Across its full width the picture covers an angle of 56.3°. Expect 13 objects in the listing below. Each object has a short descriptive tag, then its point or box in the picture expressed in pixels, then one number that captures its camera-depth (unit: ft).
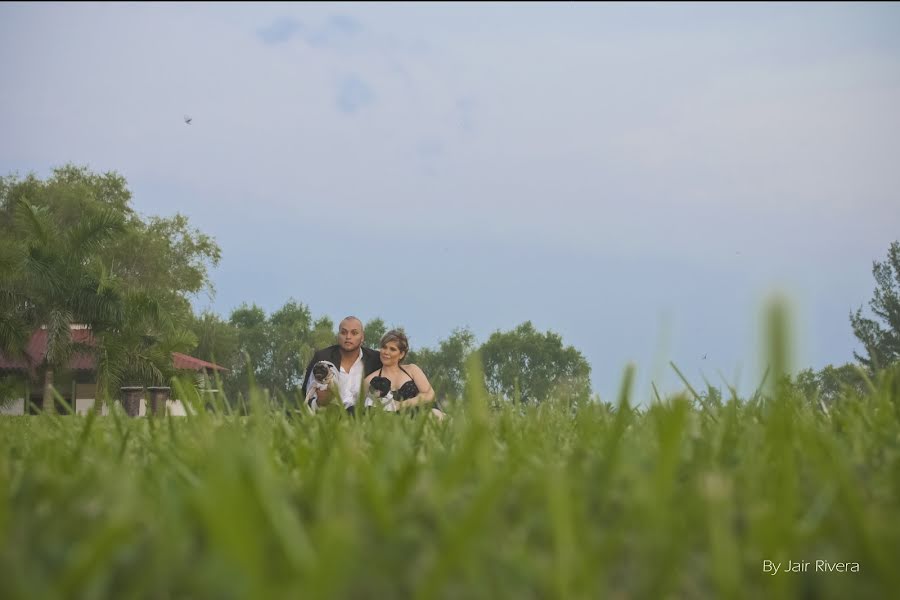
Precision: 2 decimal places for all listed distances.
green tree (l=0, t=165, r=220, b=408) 103.55
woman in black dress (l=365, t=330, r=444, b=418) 29.45
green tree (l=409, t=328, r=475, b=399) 249.34
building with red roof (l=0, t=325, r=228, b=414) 112.16
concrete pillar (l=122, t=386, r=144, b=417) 113.85
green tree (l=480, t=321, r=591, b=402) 248.52
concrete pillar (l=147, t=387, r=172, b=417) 105.27
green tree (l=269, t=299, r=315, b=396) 244.63
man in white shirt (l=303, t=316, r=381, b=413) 33.37
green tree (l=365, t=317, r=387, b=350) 248.32
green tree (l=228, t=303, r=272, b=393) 244.01
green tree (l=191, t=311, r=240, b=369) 184.24
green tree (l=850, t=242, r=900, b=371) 188.96
